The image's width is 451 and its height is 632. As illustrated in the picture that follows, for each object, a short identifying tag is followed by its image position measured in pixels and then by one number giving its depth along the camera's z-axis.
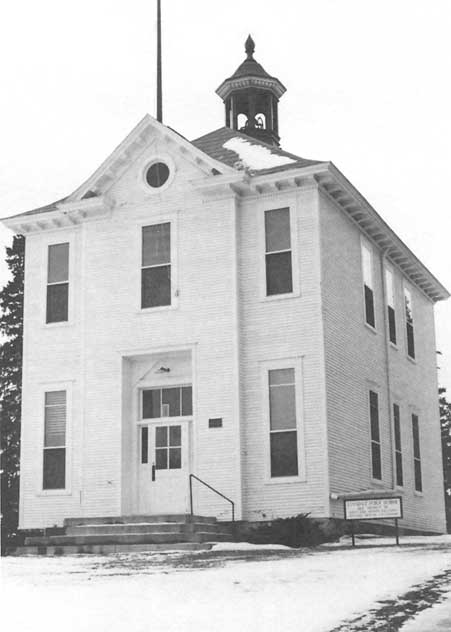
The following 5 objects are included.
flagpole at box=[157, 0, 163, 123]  28.06
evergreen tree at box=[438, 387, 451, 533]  53.82
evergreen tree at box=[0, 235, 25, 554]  36.84
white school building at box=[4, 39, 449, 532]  22.08
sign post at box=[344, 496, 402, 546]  19.09
